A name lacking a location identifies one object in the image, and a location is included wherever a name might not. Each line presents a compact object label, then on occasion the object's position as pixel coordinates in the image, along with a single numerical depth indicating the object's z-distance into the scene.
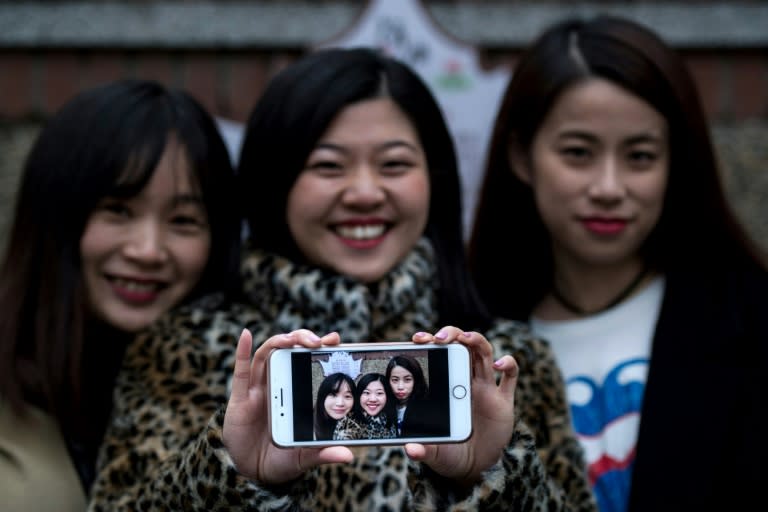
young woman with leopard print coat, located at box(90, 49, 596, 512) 2.13
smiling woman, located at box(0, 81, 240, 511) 2.38
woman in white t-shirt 2.40
